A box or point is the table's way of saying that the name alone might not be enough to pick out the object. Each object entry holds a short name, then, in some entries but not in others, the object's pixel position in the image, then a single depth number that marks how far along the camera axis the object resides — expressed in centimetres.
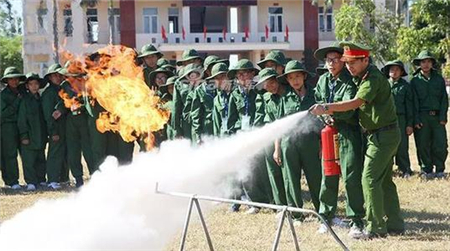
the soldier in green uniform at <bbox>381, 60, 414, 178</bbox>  1305
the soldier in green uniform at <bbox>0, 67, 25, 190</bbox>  1414
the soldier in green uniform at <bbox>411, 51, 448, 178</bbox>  1316
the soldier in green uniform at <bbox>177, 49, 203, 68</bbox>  1225
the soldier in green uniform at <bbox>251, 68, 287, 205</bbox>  986
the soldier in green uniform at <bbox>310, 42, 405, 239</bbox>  816
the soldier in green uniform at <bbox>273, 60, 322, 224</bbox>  955
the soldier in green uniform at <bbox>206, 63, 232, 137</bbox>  1088
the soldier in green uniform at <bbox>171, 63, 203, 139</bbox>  1162
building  4428
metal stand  610
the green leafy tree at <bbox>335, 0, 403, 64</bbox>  2794
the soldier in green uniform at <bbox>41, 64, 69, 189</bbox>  1411
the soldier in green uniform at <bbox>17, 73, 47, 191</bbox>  1418
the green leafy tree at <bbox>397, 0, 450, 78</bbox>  1986
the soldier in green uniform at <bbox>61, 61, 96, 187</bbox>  1356
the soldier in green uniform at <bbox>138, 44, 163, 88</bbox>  1259
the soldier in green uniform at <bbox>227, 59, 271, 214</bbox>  1050
